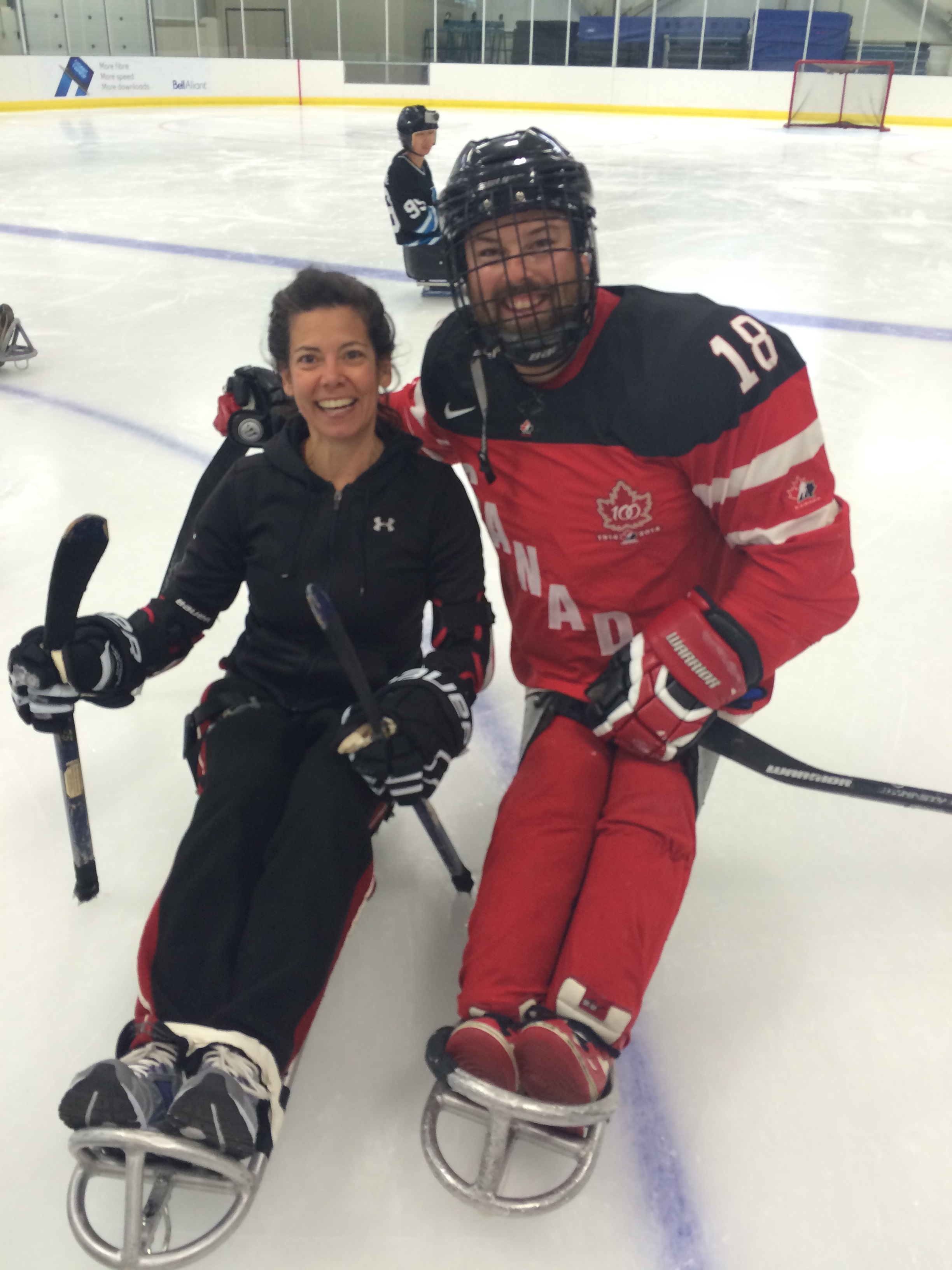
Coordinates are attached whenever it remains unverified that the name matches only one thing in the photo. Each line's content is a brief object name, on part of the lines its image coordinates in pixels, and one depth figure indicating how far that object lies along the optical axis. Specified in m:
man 1.05
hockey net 12.44
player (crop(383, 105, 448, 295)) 4.45
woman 0.98
